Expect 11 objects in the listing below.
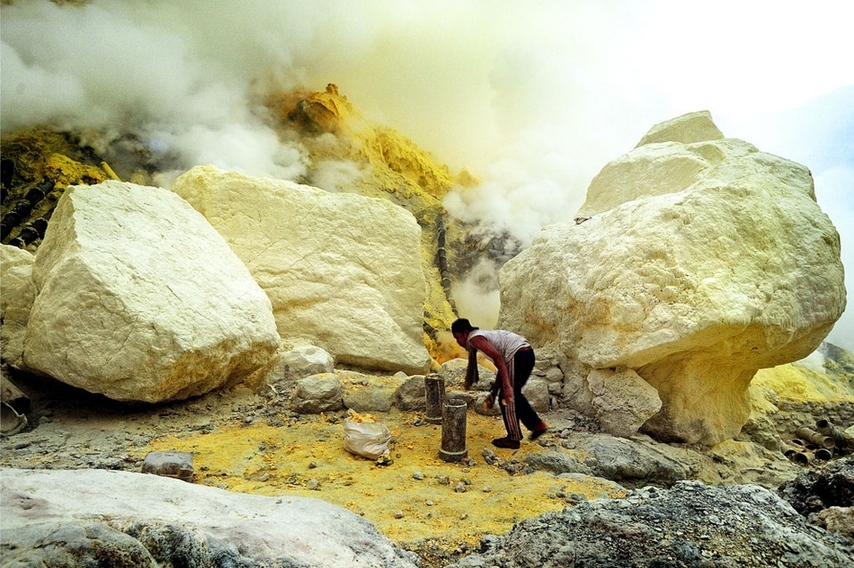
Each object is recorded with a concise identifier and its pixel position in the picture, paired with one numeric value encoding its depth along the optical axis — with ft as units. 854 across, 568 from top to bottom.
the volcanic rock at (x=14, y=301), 15.78
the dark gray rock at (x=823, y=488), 7.76
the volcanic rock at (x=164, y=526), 4.01
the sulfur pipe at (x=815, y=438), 20.99
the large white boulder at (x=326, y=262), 22.34
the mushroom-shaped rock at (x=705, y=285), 14.83
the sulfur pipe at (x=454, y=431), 14.08
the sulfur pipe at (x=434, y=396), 17.17
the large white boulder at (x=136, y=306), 13.21
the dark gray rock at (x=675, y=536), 6.32
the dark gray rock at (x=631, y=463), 14.05
